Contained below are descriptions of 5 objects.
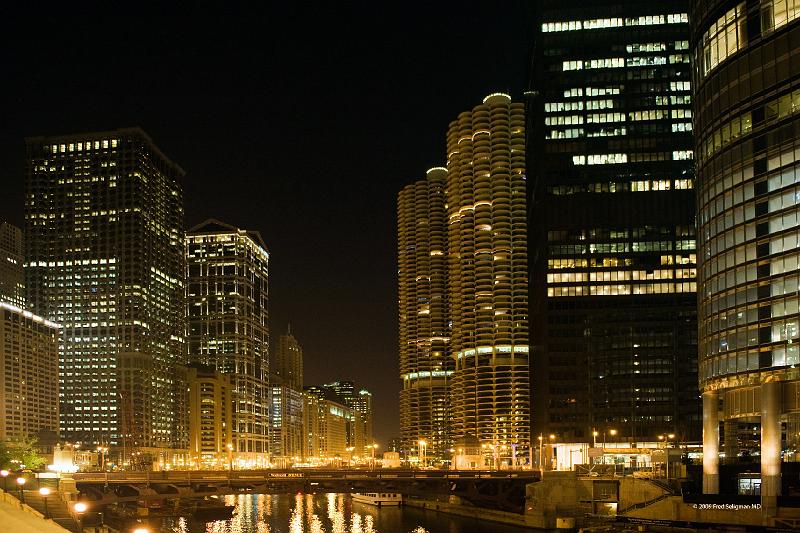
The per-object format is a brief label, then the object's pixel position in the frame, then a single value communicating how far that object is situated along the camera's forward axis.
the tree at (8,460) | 182.15
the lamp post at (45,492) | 70.66
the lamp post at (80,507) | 63.48
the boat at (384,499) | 190.25
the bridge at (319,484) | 141.12
